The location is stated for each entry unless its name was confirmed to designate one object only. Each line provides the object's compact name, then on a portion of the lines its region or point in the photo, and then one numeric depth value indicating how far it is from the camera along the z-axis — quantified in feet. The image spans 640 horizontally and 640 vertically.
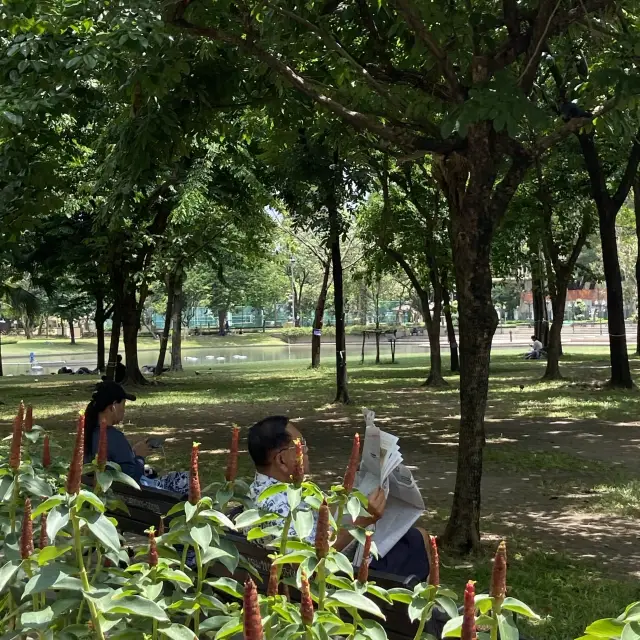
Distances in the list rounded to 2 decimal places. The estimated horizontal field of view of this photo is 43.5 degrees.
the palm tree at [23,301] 75.87
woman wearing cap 16.20
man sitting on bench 11.11
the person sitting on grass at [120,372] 63.35
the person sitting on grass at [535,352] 90.59
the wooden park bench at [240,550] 7.91
